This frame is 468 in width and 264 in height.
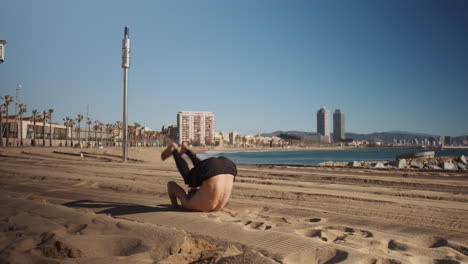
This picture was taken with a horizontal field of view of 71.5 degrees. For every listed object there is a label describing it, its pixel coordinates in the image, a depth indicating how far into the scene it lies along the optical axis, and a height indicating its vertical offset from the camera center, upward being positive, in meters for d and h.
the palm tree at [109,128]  106.27 +3.95
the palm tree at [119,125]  104.81 +5.04
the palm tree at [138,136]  108.56 +1.34
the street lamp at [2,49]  13.68 +3.81
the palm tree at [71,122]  86.79 +4.71
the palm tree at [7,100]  58.62 +7.04
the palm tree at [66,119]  82.17 +5.05
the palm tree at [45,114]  69.66 +5.52
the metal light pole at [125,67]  21.39 +4.89
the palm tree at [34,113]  66.04 +5.49
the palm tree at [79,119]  85.69 +5.46
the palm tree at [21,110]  61.78 +5.59
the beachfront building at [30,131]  63.78 +1.88
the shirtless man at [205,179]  4.45 -0.53
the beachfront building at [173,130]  188.00 +5.85
